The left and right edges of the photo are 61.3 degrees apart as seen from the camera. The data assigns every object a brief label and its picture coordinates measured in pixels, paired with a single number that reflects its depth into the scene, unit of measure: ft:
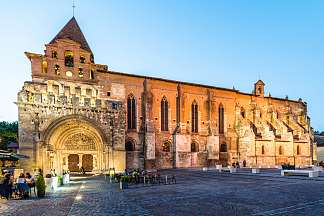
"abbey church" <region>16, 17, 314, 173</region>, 91.45
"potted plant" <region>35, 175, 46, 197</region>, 44.78
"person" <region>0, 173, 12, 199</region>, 44.14
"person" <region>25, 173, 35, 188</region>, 48.95
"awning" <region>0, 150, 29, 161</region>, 54.34
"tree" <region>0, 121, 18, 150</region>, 155.04
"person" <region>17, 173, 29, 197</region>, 45.44
